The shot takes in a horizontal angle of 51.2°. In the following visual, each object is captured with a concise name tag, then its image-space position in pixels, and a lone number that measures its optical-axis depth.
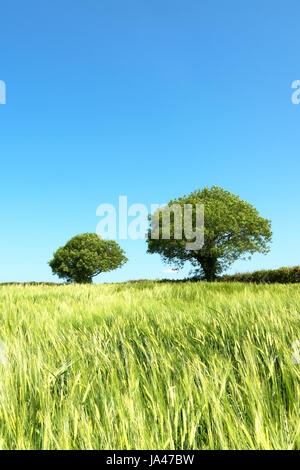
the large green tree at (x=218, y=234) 25.61
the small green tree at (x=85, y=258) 36.91
